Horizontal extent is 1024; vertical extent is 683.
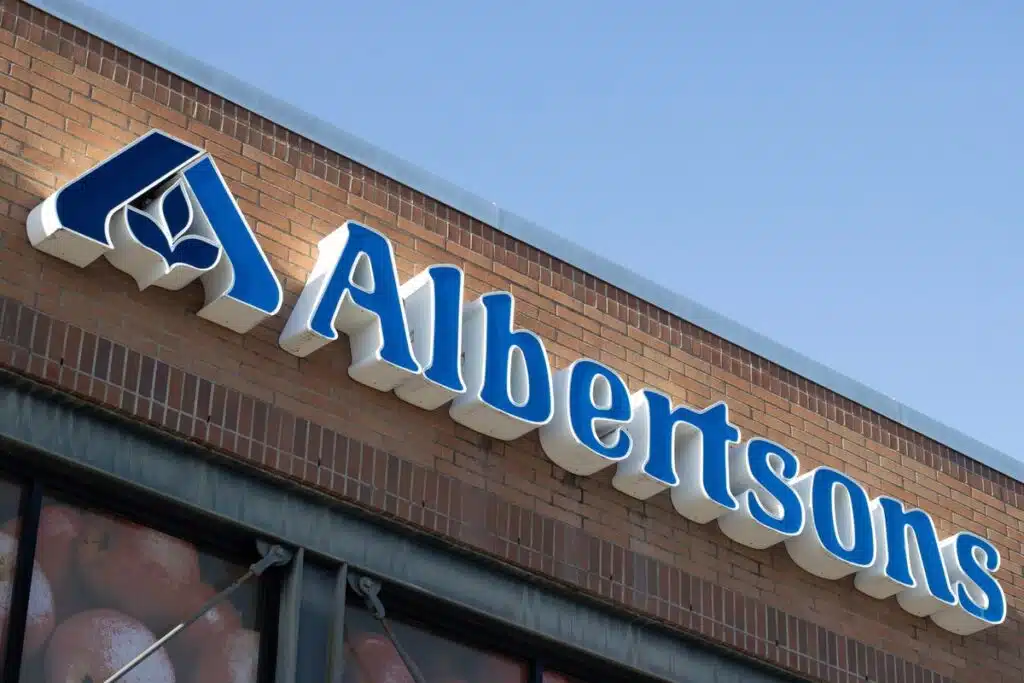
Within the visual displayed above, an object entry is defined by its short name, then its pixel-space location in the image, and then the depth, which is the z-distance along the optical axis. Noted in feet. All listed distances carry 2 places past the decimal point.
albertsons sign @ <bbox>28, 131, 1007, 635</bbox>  39.70
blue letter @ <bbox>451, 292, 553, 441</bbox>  44.29
